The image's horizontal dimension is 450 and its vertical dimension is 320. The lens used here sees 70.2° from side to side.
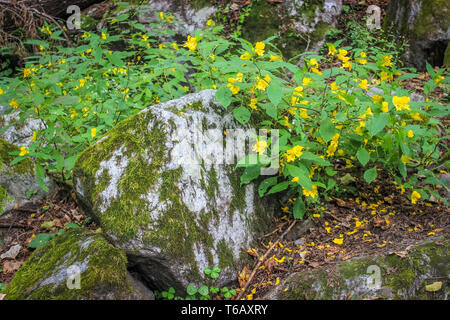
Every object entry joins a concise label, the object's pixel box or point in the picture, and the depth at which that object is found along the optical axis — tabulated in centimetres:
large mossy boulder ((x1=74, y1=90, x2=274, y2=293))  216
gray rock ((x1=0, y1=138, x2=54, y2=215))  297
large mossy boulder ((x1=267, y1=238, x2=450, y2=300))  191
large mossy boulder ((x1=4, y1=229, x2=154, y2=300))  193
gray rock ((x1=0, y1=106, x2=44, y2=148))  402
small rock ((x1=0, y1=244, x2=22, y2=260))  266
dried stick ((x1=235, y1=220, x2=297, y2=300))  224
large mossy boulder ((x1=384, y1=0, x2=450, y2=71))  458
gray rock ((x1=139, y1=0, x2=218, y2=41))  586
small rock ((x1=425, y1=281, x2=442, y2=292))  188
